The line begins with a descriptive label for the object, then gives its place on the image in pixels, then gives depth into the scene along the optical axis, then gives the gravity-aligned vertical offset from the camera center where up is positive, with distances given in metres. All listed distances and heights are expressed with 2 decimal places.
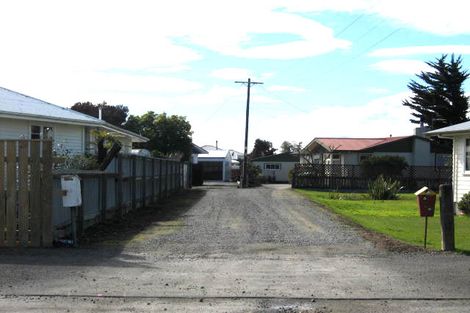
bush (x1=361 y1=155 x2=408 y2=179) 40.06 +0.25
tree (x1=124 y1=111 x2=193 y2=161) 55.22 +3.32
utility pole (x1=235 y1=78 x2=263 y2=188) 46.95 +1.72
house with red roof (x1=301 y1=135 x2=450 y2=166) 46.50 +1.52
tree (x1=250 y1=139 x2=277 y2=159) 105.38 +4.03
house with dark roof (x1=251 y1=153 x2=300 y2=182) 67.38 +0.75
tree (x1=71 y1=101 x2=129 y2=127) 76.06 +7.90
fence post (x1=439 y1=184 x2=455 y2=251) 10.77 -0.84
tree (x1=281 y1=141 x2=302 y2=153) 109.12 +4.54
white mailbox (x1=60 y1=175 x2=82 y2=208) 11.23 -0.38
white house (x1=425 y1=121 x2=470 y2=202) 20.30 +0.47
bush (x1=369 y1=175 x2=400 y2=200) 27.69 -0.94
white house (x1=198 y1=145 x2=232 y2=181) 69.62 +0.43
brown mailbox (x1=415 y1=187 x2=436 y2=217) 11.65 -0.63
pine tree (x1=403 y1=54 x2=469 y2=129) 55.78 +7.09
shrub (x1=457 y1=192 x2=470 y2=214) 19.17 -1.06
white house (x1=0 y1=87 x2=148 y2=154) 21.33 +1.86
